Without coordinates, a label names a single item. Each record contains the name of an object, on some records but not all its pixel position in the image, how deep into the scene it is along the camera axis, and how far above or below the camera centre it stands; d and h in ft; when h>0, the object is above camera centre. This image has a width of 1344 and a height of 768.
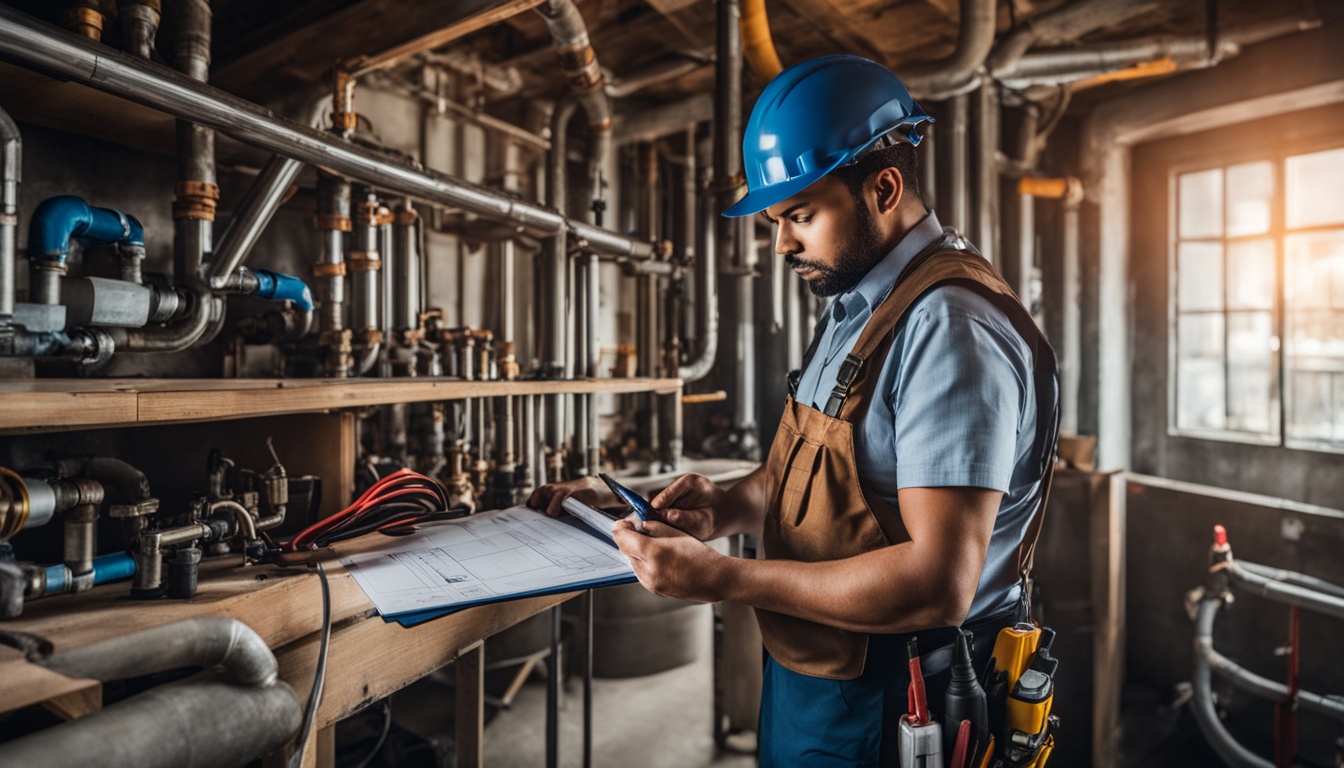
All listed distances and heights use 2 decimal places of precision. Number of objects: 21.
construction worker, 2.33 -0.23
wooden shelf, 2.34 -0.08
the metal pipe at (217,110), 2.90 +1.39
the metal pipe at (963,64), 7.45 +3.61
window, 9.80 +1.25
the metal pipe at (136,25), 3.86 +1.95
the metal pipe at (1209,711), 7.46 -3.66
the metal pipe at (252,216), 4.30 +1.02
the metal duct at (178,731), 1.70 -0.94
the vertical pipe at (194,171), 4.08 +1.22
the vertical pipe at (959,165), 9.04 +2.85
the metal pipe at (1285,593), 7.19 -2.19
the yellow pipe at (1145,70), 8.38 +3.80
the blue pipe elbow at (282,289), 4.80 +0.65
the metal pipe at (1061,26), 7.63 +4.06
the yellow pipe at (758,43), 7.11 +3.53
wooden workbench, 2.11 -0.92
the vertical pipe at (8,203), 3.00 +0.76
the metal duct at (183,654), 1.94 -0.78
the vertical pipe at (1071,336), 11.19 +0.79
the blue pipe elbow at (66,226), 3.48 +0.81
